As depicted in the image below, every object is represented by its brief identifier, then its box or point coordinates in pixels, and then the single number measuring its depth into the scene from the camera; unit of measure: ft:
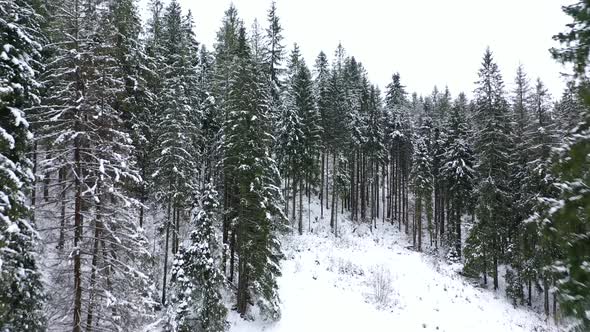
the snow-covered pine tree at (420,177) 146.51
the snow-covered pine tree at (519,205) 94.79
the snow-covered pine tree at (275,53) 127.44
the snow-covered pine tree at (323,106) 142.51
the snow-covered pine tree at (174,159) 76.38
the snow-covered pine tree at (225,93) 74.18
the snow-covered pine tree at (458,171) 130.31
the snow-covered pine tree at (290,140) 119.96
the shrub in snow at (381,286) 78.01
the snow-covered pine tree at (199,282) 60.03
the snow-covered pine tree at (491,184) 102.12
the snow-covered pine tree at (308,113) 127.54
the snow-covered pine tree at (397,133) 168.76
